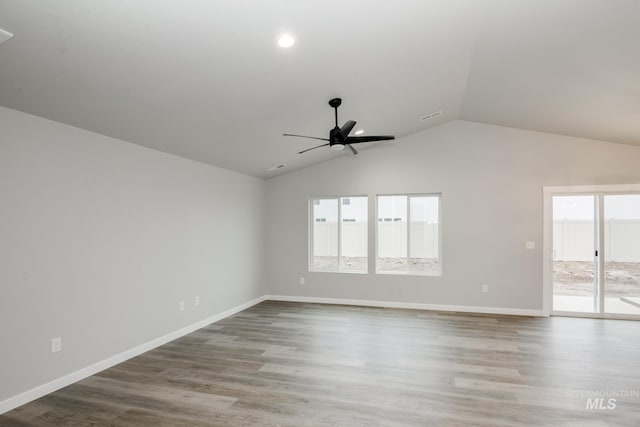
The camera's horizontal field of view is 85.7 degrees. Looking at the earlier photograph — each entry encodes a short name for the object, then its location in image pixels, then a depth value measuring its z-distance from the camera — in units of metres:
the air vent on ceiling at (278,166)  6.34
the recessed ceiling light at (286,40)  2.63
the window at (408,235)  6.43
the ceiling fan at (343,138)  3.74
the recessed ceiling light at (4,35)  2.03
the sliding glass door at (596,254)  5.61
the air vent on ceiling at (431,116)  5.50
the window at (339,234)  6.80
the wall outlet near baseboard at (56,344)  3.20
